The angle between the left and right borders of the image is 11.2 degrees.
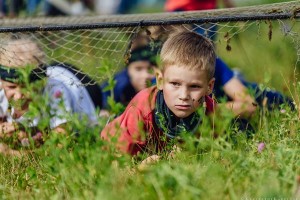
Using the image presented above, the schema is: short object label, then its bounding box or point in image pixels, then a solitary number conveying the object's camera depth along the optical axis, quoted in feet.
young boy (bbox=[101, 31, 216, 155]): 26.40
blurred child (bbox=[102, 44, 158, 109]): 41.96
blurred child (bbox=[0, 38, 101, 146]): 27.80
